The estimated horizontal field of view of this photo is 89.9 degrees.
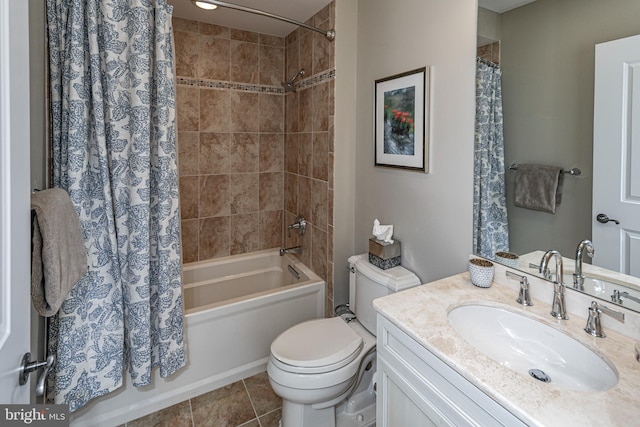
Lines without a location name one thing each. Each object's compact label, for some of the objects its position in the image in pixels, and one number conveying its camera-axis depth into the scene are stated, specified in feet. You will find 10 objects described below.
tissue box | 5.99
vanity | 2.44
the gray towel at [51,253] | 3.10
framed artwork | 5.43
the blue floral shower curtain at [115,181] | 4.70
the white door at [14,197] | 2.01
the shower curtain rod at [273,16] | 6.04
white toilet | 4.96
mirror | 3.50
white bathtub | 5.81
